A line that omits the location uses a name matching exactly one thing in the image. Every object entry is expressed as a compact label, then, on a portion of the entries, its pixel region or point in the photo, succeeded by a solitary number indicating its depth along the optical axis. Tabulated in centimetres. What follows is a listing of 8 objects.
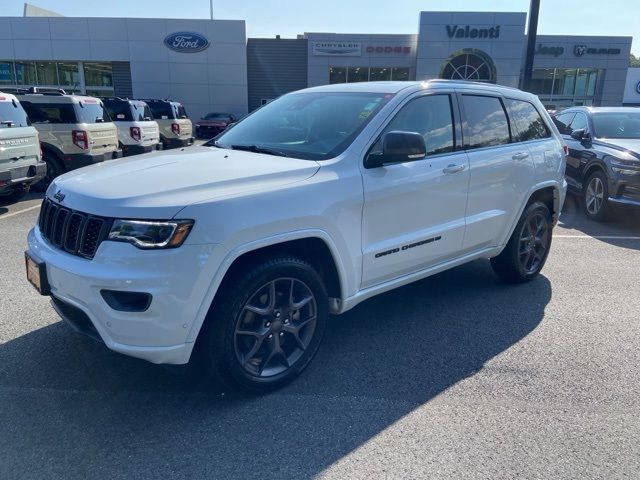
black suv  769
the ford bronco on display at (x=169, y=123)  1762
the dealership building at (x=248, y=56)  3114
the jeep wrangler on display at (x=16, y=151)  772
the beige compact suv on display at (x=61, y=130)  1033
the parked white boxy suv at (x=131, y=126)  1359
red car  2728
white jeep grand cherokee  255
